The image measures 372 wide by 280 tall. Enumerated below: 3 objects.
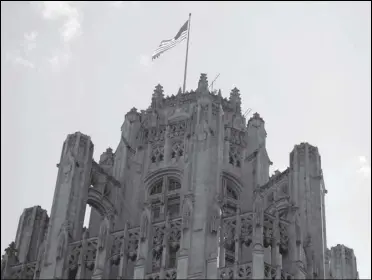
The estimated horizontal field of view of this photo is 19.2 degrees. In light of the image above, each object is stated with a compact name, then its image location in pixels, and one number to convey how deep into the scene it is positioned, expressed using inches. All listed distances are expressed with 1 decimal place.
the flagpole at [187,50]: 2957.4
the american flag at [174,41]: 2999.5
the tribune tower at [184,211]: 2130.9
